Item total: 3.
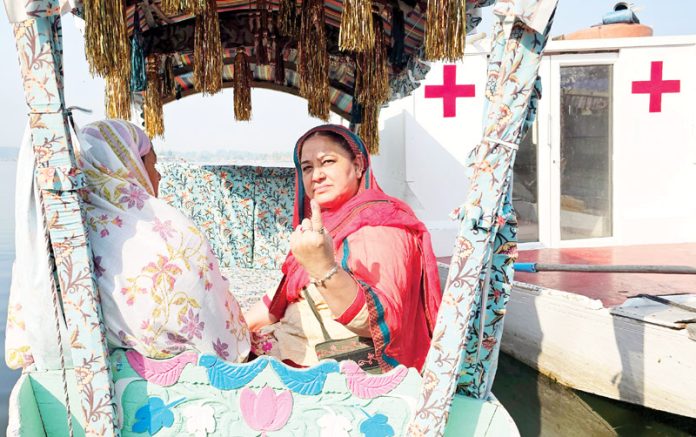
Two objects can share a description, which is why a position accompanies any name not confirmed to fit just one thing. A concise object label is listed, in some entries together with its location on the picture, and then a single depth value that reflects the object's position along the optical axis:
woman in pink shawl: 1.52
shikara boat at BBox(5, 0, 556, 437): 1.38
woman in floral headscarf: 1.51
